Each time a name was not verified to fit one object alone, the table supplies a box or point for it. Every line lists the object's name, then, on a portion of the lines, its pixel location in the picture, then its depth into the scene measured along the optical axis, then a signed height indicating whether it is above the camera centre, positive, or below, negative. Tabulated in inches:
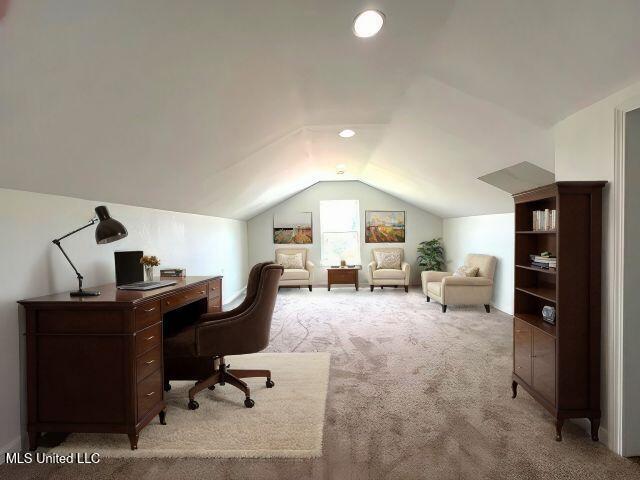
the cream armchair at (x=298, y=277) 313.3 -34.4
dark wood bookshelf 89.8 -18.0
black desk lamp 91.0 +1.6
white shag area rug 85.9 -50.1
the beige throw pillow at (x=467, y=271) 243.8 -23.7
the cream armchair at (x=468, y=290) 230.5 -33.9
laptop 110.5 -11.2
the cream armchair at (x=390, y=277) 313.4 -34.5
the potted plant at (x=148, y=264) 121.6 -8.9
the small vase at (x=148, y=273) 126.7 -12.4
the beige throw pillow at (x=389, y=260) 331.6 -21.1
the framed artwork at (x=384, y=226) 356.8 +10.8
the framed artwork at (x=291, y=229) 358.3 +8.3
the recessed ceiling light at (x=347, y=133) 173.8 +51.4
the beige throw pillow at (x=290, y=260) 329.7 -20.6
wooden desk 83.4 -29.8
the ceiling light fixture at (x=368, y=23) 81.4 +49.8
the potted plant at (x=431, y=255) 335.9 -17.1
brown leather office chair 105.9 -28.3
